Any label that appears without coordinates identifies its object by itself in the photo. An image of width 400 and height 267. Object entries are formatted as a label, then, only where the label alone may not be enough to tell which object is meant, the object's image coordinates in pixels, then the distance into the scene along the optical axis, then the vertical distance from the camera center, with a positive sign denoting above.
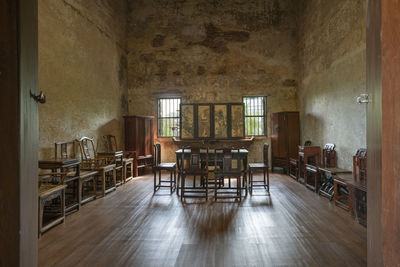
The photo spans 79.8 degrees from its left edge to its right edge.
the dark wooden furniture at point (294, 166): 6.70 -0.97
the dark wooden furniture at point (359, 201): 3.42 -1.00
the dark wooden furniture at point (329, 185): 4.67 -1.09
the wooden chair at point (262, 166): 5.13 -0.71
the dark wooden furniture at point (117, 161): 5.95 -0.70
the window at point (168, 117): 8.80 +0.64
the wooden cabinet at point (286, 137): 7.62 -0.10
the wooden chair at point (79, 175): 4.25 -0.75
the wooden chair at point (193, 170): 4.94 -0.75
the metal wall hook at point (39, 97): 1.28 +0.20
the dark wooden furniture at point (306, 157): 6.13 -0.63
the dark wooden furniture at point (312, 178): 5.24 -1.08
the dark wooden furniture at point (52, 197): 3.10 -0.89
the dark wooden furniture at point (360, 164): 3.84 -0.52
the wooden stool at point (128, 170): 6.61 -1.06
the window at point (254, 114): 8.62 +0.72
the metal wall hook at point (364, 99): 1.33 +0.20
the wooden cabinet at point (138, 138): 7.75 -0.12
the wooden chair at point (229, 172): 4.68 -0.74
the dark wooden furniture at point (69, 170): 3.78 -0.71
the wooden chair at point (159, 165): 5.31 -0.69
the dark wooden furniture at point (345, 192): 3.89 -1.07
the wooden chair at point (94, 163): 5.11 -0.70
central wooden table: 5.18 -0.44
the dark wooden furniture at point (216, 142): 8.20 -0.28
